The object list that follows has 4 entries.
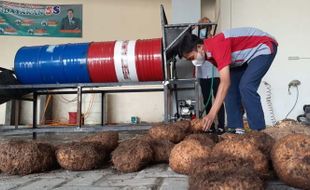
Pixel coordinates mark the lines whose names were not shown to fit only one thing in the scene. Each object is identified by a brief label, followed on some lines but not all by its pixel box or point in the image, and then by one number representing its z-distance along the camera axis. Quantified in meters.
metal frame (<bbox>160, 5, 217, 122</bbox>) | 3.52
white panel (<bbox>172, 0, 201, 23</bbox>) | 5.57
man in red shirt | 2.35
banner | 7.73
